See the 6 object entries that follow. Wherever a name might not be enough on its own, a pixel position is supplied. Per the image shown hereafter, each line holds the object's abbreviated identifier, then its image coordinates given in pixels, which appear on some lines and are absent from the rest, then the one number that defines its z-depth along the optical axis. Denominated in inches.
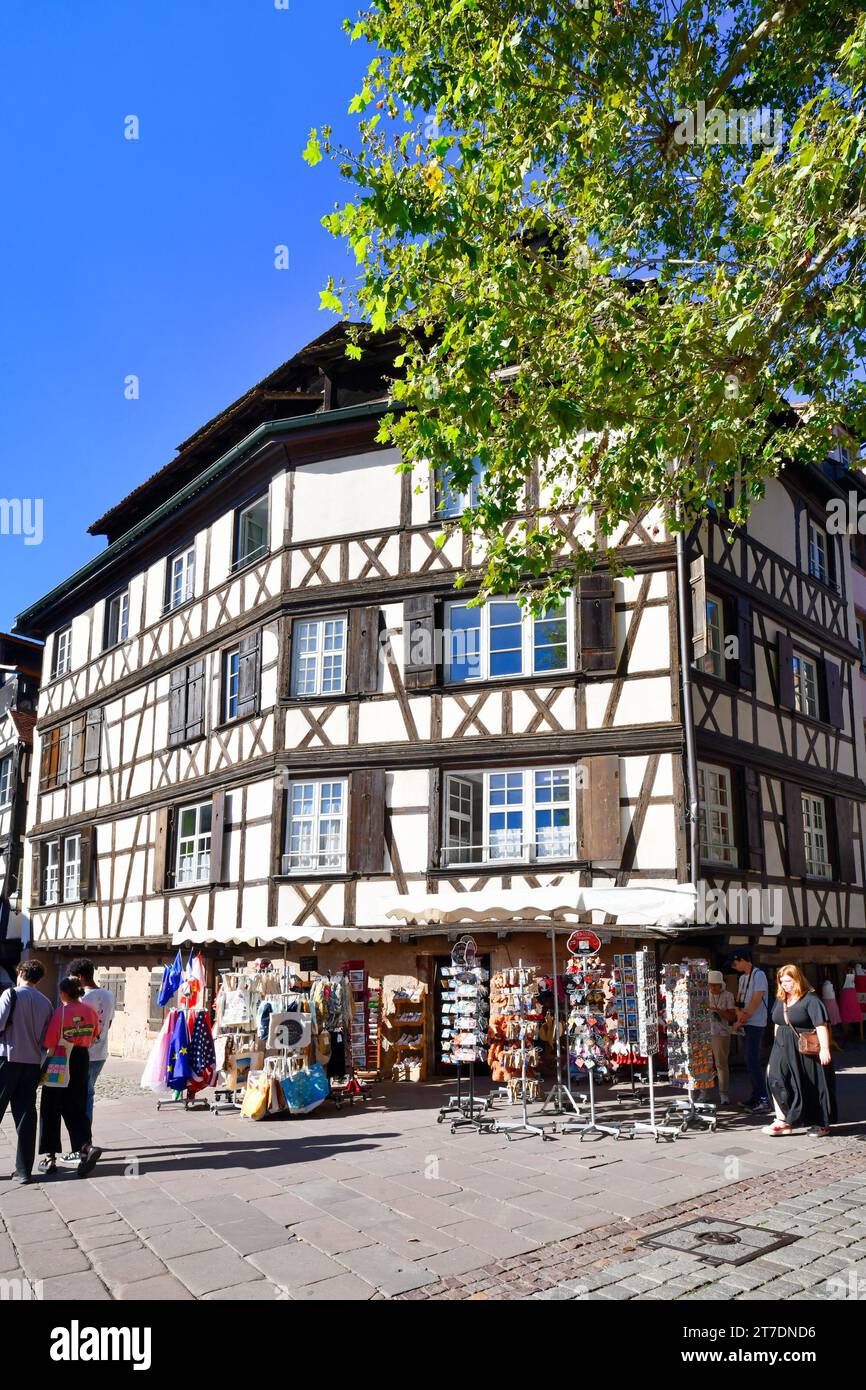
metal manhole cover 241.8
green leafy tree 340.5
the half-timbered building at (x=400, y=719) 611.8
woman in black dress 405.4
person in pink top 353.7
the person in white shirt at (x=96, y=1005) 374.9
